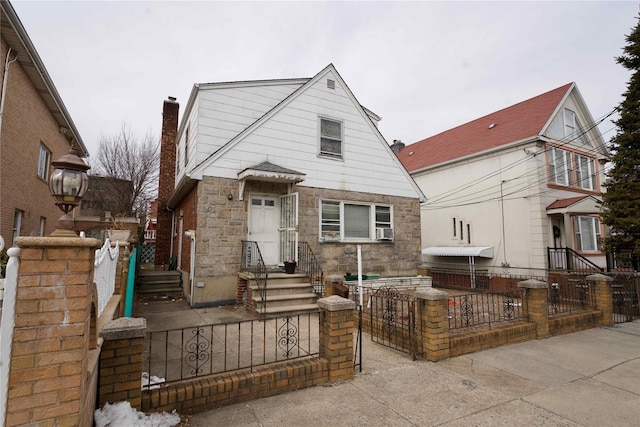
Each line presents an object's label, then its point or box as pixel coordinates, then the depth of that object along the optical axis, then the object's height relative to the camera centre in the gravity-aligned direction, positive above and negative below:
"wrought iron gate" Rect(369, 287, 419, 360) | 5.23 -1.50
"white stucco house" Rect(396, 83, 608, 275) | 13.65 +2.68
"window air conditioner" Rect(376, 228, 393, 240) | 11.68 +0.52
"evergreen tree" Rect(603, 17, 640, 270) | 11.71 +2.94
